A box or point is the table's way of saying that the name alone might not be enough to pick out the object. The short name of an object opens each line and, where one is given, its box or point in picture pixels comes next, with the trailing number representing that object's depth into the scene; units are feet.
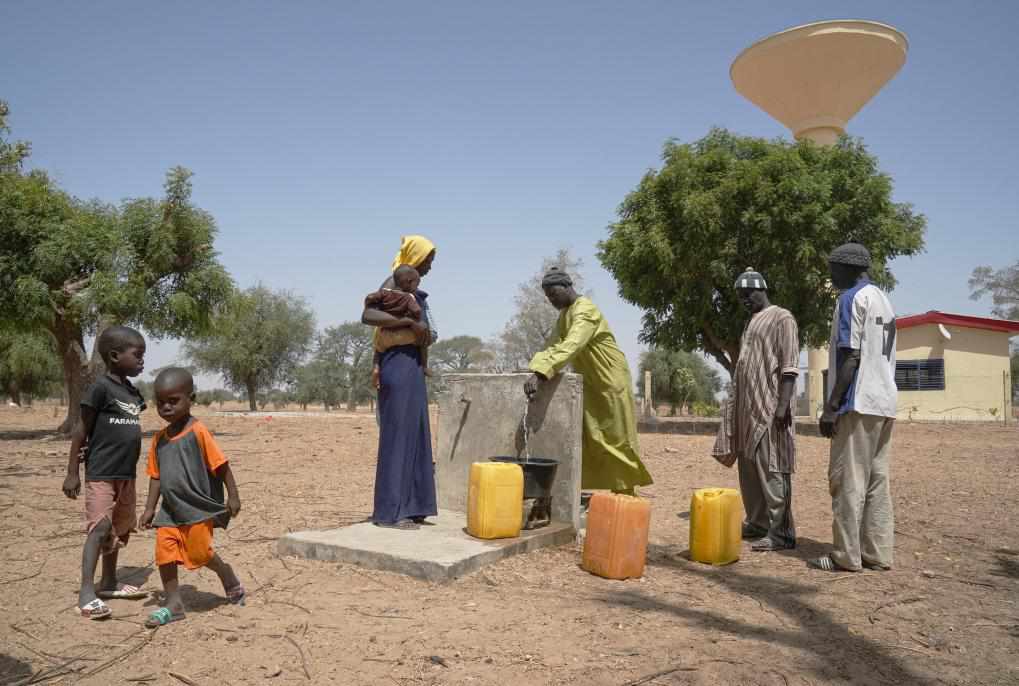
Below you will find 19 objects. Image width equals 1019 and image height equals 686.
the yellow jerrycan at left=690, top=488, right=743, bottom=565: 16.38
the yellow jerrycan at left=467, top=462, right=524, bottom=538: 16.22
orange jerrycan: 14.96
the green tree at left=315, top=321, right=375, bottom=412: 191.01
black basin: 17.21
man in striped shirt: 17.74
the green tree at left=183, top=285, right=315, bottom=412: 151.23
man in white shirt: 15.53
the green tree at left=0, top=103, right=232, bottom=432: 50.85
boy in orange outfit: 11.55
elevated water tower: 91.15
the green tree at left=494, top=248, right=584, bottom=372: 161.99
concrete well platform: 14.51
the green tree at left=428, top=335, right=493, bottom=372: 225.97
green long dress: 19.04
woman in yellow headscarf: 17.31
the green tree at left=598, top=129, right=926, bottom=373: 62.39
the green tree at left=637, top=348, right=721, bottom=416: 140.67
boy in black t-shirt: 12.28
